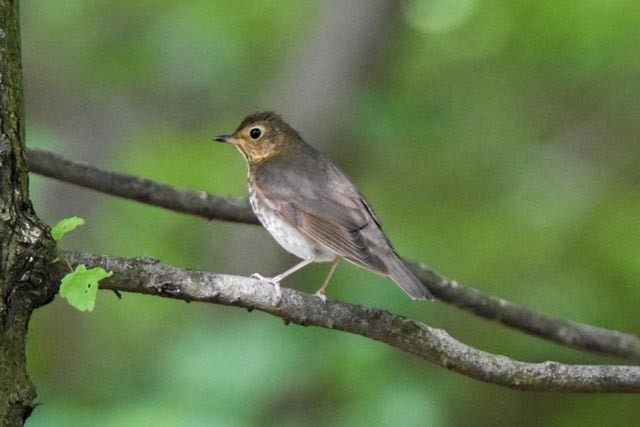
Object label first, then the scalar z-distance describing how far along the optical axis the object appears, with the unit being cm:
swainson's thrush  849
